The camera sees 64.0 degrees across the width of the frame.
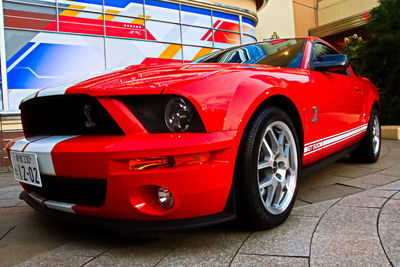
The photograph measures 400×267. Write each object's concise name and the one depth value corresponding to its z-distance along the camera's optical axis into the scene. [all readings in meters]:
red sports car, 1.41
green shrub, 7.02
